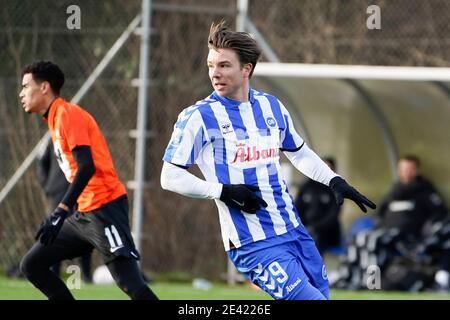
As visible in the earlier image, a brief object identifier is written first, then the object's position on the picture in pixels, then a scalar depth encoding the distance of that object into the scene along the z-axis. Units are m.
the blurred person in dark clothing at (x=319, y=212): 13.14
